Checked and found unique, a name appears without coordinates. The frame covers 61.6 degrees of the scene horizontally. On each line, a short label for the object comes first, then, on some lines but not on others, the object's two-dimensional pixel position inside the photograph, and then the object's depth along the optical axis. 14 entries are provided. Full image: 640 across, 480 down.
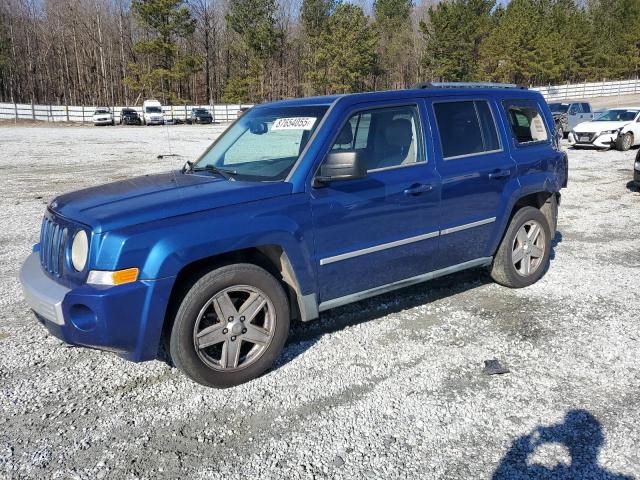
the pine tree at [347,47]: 61.12
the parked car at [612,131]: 18.11
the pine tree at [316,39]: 62.50
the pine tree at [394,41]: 79.06
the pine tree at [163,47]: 57.91
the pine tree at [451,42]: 62.91
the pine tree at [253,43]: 62.88
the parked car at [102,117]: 45.69
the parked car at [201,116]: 48.66
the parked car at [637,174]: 10.52
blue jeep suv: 3.19
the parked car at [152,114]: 46.16
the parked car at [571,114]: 24.62
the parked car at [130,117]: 46.41
